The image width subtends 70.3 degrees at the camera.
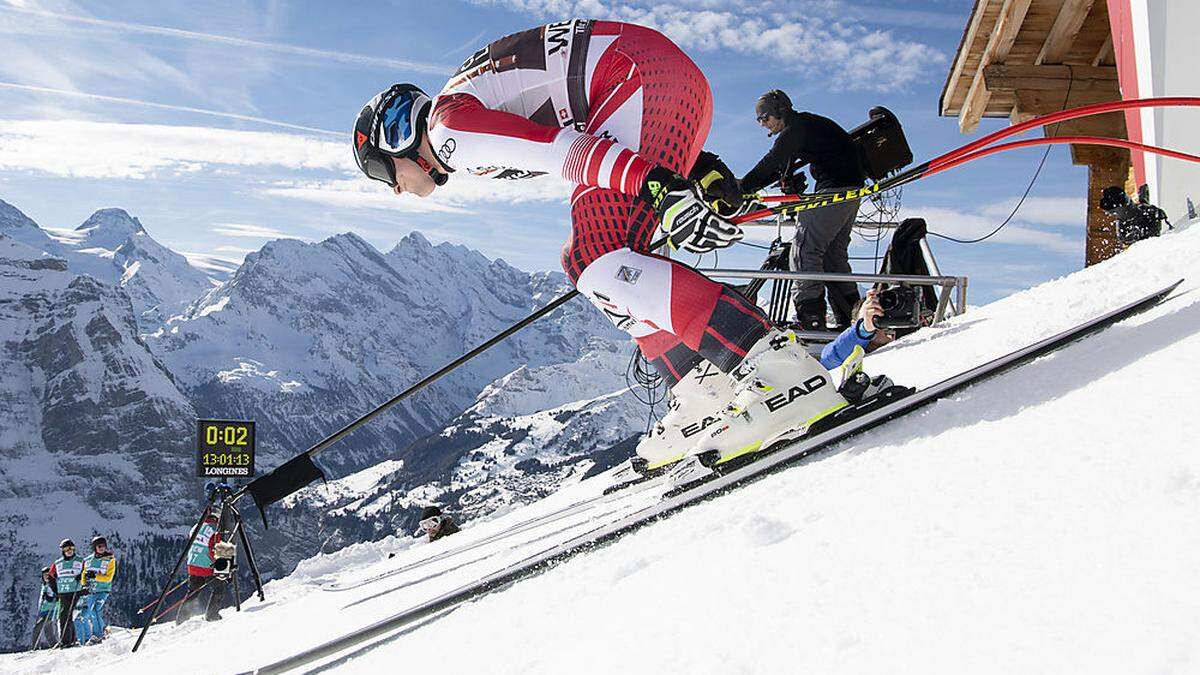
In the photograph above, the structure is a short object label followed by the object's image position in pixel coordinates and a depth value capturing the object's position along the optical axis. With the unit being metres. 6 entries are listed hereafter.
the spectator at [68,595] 10.54
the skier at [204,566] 8.93
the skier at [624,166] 2.52
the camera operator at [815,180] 6.09
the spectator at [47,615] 11.77
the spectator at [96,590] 10.38
